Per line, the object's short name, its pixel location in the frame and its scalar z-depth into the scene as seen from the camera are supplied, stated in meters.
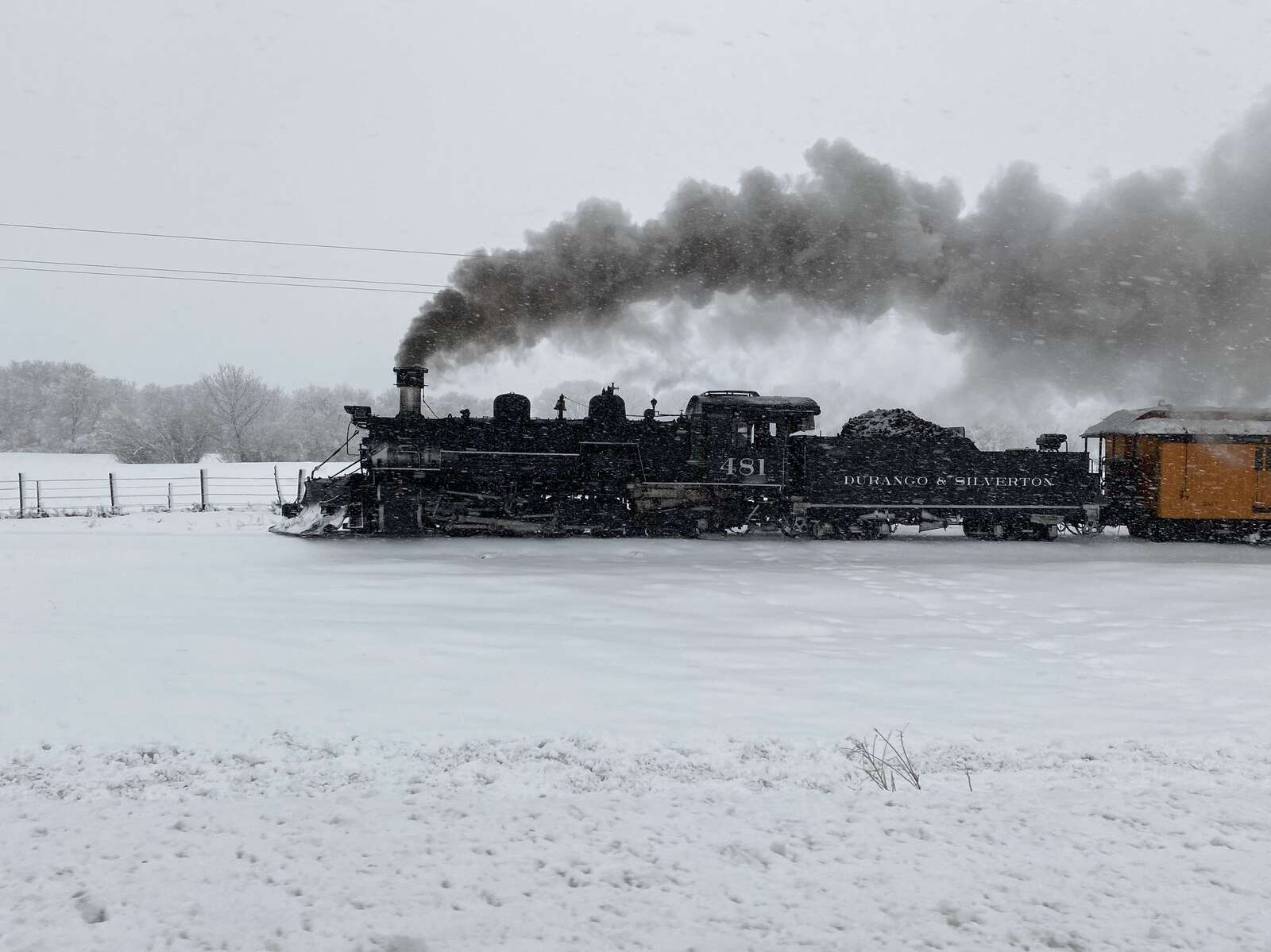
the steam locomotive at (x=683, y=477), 15.65
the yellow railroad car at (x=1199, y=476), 17.48
